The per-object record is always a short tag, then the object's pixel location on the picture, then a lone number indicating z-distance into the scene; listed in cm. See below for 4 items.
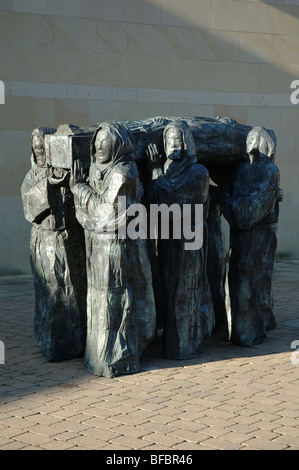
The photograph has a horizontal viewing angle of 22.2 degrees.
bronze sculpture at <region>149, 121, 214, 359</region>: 611
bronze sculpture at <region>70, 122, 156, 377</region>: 571
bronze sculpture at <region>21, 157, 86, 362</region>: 631
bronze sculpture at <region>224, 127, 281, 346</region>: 661
